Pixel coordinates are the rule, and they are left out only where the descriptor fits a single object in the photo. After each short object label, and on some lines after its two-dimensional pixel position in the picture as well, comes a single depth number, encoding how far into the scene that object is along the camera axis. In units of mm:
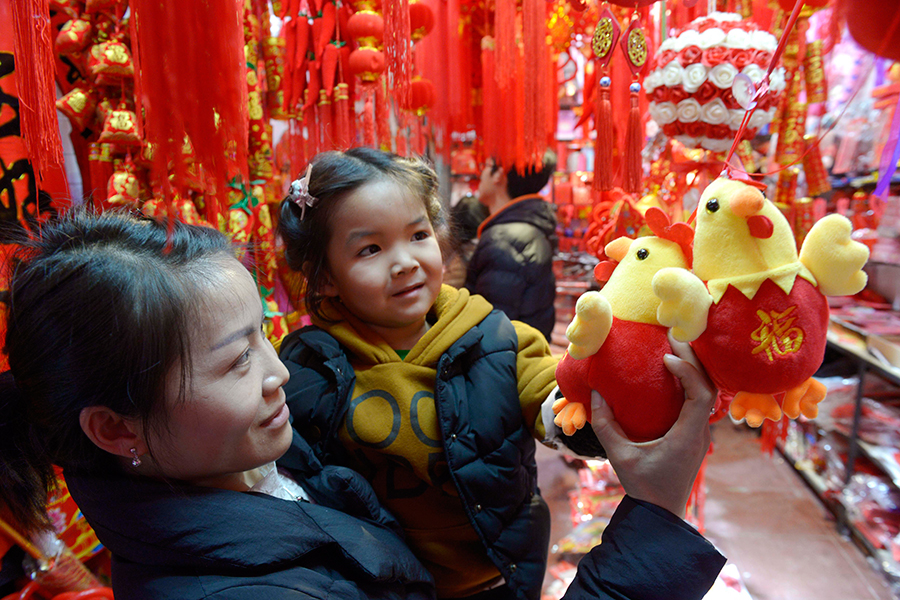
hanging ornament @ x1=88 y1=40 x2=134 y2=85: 841
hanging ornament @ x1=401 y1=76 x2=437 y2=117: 1408
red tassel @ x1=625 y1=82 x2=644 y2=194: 900
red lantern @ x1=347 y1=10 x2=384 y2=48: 1131
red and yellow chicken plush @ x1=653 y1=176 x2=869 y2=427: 475
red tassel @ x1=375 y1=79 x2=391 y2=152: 1211
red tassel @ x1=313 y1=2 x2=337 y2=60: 1197
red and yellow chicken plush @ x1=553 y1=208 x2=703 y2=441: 522
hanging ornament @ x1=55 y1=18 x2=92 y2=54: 841
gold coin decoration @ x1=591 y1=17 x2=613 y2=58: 828
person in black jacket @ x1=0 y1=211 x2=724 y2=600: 482
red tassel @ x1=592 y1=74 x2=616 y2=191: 898
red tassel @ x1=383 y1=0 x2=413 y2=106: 810
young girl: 757
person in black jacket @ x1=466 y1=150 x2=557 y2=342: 1681
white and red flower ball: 907
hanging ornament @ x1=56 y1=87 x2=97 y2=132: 881
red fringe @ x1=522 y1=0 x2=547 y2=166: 1041
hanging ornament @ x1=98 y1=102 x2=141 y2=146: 861
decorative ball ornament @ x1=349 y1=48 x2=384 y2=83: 1124
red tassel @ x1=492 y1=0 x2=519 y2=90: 1083
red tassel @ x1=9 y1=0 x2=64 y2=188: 541
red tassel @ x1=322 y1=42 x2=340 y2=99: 1196
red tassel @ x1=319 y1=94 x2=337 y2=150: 1251
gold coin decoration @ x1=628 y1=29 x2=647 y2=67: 851
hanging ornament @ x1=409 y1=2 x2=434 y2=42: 1245
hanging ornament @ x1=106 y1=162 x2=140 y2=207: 894
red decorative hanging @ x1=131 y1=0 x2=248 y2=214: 510
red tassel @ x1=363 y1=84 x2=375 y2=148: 1192
